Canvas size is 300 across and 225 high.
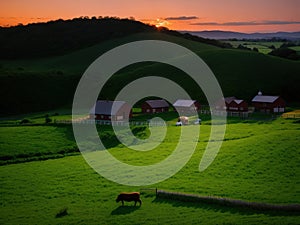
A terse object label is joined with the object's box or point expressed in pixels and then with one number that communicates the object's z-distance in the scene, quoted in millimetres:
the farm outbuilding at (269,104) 87375
